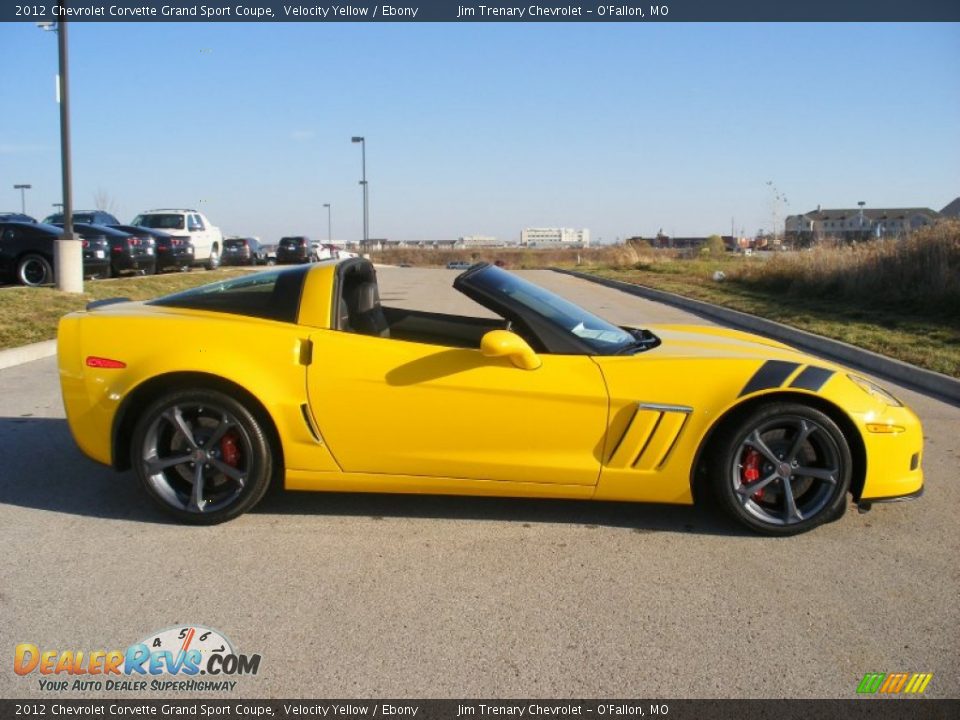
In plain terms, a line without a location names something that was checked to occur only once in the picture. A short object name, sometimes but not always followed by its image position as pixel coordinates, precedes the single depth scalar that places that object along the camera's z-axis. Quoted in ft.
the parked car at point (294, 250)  124.06
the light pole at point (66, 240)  43.93
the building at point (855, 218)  284.00
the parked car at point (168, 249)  71.77
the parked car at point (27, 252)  48.88
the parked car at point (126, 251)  63.16
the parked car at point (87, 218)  82.28
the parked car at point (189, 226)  81.97
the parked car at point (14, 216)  68.81
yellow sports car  13.08
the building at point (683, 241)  252.62
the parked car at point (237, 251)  114.42
